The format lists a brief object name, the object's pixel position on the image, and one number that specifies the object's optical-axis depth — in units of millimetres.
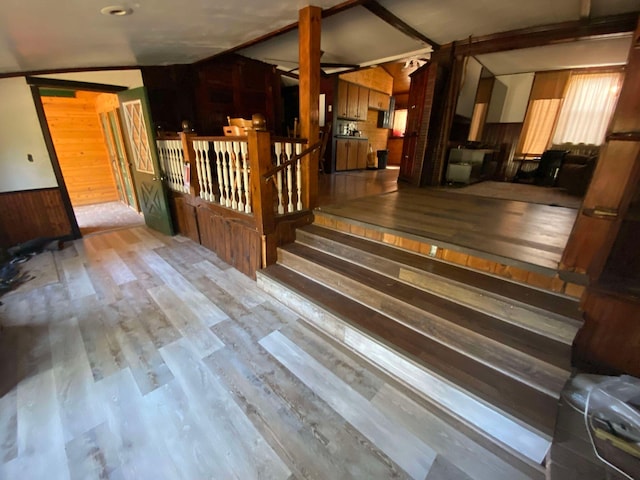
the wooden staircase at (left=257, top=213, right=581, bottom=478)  1339
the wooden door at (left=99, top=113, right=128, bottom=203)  5744
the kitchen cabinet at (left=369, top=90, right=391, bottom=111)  7115
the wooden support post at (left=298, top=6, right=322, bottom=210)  2445
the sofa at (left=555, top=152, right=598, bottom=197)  4270
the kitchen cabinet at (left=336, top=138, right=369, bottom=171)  6605
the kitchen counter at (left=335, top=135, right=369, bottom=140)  6440
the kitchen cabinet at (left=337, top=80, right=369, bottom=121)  6156
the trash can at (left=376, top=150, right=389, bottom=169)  8032
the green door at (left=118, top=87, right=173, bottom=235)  3734
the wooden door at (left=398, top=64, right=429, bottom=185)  4495
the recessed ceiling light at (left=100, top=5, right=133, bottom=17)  1996
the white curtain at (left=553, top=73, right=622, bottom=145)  5551
